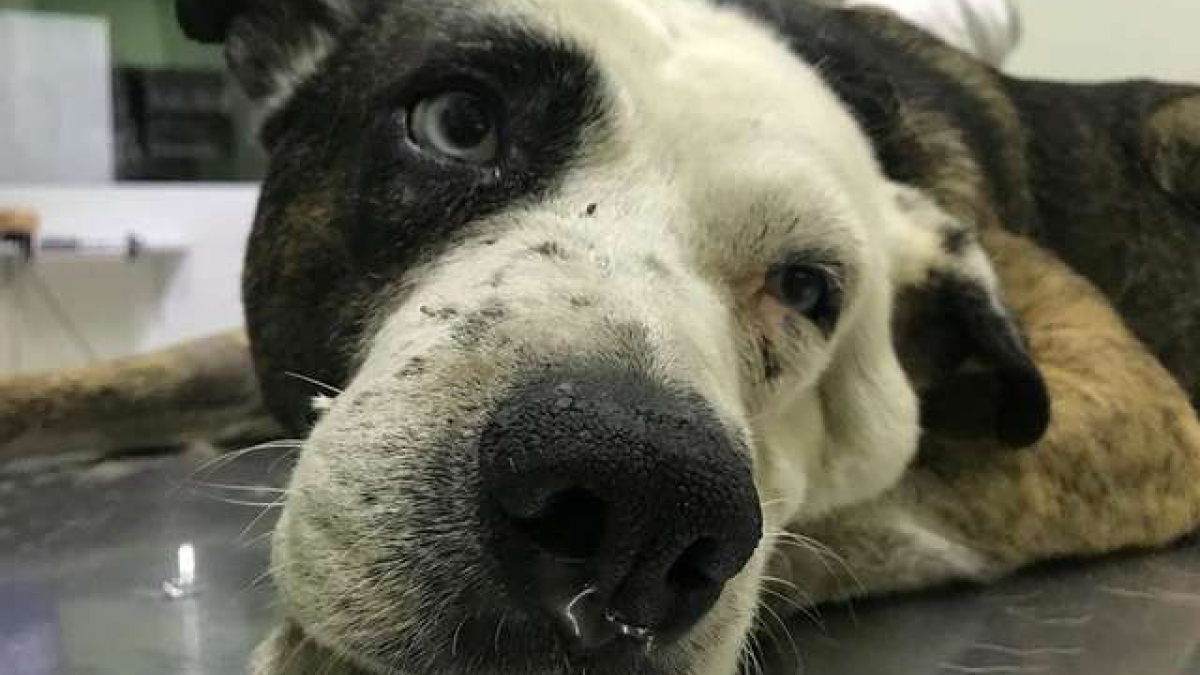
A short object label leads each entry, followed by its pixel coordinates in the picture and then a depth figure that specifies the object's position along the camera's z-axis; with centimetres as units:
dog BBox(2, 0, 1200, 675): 17
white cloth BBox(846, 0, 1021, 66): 54
